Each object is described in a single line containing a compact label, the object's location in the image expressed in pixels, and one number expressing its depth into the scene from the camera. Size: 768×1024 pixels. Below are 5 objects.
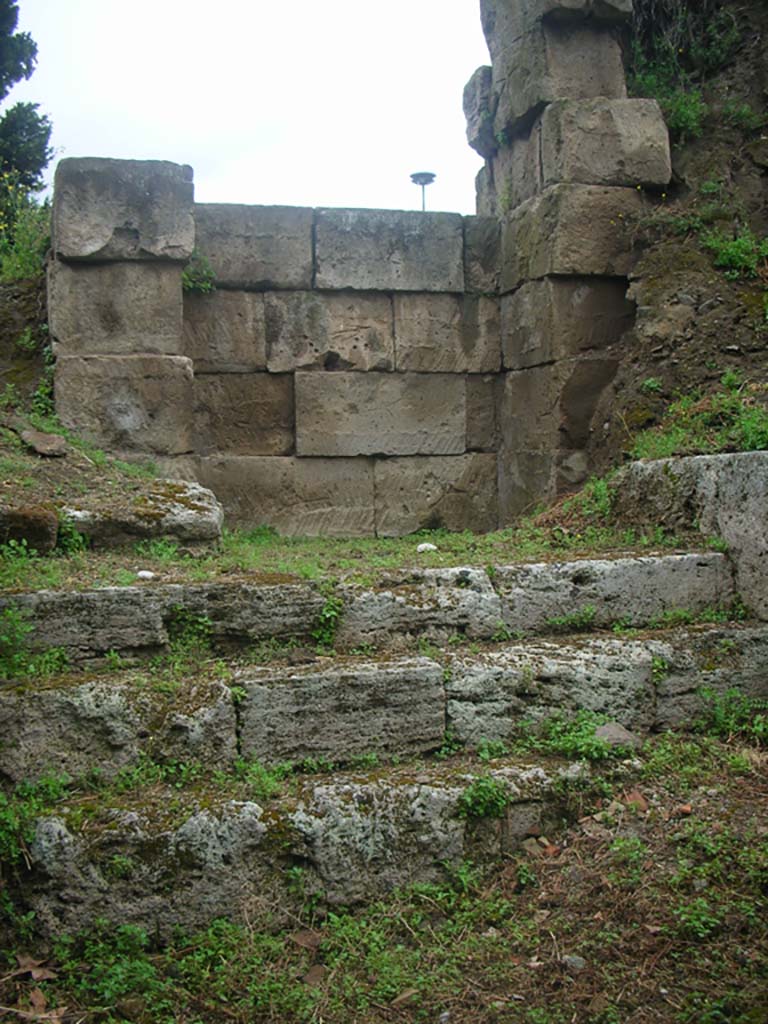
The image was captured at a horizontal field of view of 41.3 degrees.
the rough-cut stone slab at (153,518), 5.76
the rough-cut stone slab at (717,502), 5.27
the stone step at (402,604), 4.61
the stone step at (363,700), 4.21
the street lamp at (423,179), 17.34
